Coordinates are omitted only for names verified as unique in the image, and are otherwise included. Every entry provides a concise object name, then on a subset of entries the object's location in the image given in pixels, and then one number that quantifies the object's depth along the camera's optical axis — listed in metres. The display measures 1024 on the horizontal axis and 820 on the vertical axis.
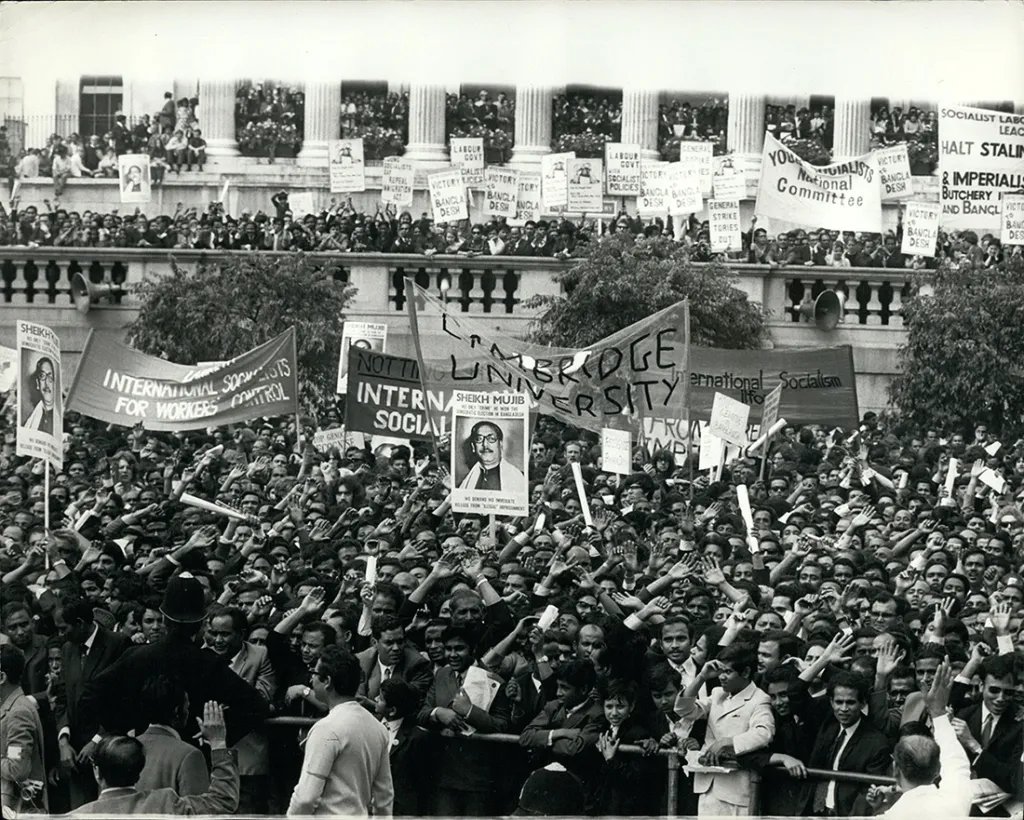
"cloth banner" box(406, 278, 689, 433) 18.47
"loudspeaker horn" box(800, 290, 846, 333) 34.56
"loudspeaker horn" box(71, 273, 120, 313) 35.19
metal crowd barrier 8.96
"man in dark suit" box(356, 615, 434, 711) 10.40
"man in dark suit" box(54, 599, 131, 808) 9.91
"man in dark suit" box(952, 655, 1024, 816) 9.15
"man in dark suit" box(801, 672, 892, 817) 9.15
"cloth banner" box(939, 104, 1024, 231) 18.12
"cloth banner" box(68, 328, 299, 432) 20.31
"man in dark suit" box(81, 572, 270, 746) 8.75
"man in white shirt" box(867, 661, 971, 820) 7.92
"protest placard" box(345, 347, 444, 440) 18.53
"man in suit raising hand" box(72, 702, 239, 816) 7.91
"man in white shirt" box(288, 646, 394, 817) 8.50
